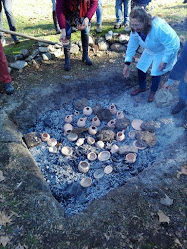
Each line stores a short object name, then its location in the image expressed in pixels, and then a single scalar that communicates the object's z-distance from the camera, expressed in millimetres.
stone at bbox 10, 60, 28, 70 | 4831
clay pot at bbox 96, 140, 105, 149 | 3686
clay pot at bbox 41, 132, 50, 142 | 3799
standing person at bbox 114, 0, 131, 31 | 5692
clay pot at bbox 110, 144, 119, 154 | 3600
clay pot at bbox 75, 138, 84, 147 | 3752
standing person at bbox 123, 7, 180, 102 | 3114
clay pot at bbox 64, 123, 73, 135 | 3949
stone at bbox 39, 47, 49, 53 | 5141
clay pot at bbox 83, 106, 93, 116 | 4259
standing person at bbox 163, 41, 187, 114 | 3375
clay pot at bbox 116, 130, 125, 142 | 3761
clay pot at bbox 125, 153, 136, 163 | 3422
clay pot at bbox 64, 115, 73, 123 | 4121
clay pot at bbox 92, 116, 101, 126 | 4043
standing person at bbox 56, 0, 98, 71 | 3934
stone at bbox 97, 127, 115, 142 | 3752
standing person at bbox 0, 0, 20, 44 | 5031
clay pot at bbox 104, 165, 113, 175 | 3336
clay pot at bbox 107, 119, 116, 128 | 3982
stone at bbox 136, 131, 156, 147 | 3596
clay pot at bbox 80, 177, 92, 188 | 3176
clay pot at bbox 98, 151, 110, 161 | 3547
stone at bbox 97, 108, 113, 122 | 4156
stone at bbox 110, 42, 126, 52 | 5617
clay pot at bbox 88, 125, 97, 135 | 3877
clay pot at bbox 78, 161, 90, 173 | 3334
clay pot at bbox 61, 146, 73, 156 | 3608
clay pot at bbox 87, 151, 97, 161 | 3535
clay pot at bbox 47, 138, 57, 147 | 3759
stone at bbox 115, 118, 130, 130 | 3939
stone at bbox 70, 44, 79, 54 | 5391
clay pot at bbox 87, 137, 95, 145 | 3752
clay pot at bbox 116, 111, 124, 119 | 4152
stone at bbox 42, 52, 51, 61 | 5128
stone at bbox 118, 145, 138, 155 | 3568
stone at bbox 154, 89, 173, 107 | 4219
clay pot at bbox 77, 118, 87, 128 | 4031
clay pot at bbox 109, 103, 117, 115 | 4254
